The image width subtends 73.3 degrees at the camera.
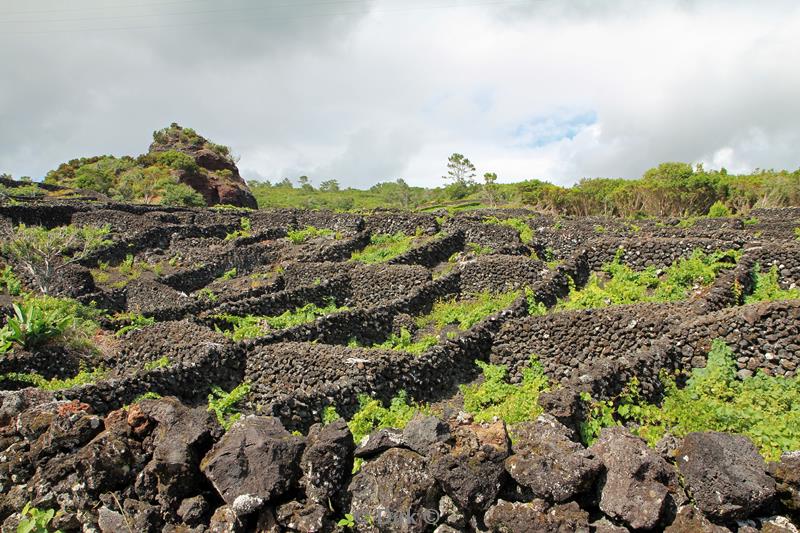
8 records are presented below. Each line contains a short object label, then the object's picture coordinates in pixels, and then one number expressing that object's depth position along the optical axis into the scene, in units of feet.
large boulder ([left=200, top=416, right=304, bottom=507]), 20.56
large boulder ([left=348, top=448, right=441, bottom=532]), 19.72
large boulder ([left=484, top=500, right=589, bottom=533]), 18.54
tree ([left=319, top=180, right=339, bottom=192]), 437.58
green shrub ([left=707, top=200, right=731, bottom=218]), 140.40
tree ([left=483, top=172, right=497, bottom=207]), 248.93
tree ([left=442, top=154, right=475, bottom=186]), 372.58
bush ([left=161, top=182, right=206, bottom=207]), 174.45
